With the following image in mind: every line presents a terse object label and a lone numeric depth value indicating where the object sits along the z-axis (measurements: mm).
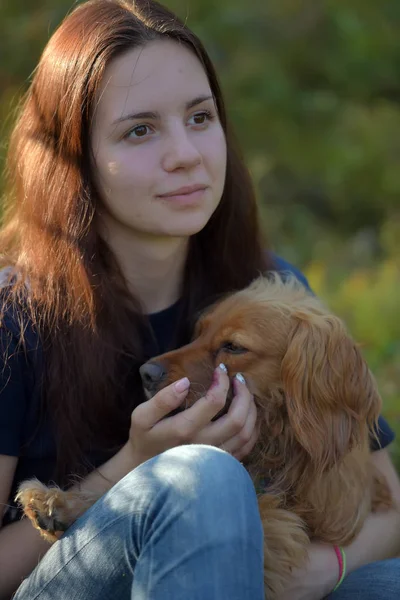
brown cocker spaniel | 2855
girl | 2676
